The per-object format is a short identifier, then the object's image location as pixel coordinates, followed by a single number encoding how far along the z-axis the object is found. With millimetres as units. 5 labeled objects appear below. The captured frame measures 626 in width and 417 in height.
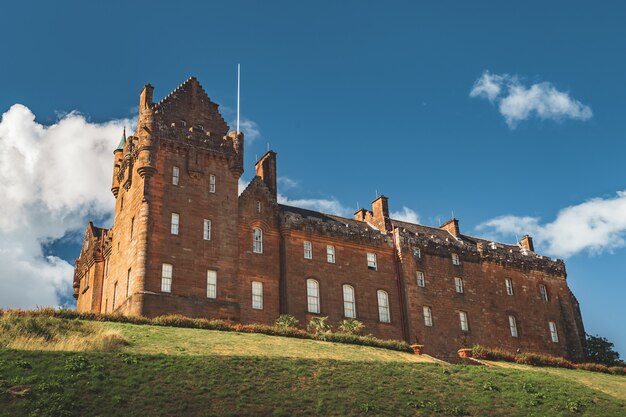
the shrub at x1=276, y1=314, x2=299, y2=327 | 49188
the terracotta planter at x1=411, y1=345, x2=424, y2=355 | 45756
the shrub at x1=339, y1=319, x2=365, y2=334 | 51031
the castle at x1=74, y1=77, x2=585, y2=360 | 48344
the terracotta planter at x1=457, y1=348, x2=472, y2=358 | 47281
